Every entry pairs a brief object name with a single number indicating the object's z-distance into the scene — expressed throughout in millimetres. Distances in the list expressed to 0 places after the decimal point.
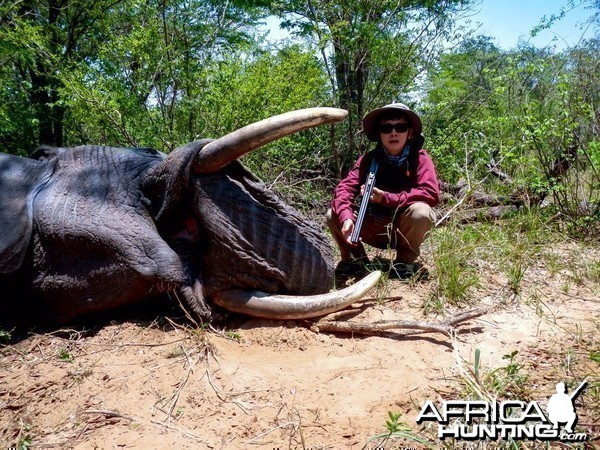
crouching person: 3873
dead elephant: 2855
